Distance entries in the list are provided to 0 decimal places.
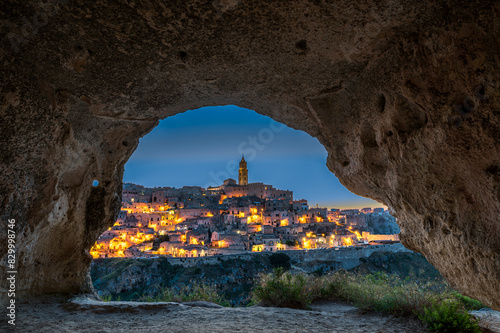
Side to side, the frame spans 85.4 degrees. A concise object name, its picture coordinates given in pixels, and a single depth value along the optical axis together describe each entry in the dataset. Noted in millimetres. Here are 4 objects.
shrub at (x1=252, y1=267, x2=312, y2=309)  6492
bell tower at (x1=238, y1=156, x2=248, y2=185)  116312
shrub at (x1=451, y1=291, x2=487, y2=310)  6598
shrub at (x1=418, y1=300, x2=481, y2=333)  4121
